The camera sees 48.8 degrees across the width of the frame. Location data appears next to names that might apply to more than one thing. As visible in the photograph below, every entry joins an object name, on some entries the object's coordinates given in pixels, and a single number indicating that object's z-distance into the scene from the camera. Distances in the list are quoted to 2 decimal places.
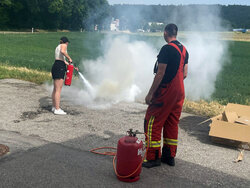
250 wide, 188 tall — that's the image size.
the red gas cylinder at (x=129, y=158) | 3.52
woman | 6.33
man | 3.85
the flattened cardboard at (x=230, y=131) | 4.82
